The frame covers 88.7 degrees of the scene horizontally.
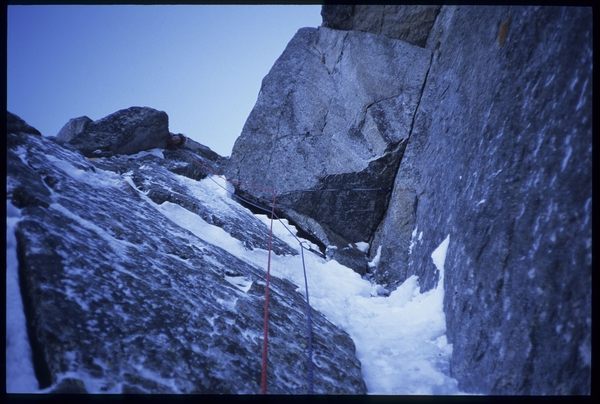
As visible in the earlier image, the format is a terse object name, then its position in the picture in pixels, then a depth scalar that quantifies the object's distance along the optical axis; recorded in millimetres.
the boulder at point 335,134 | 6926
